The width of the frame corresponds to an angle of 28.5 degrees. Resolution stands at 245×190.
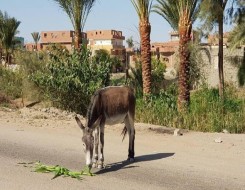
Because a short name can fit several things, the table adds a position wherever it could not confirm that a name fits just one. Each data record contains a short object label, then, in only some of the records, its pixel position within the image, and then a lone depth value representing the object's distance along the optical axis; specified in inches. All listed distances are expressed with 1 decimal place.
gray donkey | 323.9
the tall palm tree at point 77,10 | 1013.2
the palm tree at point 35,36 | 3799.2
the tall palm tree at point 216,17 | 828.0
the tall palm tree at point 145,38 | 850.8
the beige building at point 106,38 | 4288.9
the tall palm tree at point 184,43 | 708.8
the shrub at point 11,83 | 1088.8
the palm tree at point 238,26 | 876.6
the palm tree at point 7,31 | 2082.9
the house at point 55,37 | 4020.7
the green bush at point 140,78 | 1020.9
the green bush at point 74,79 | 768.9
